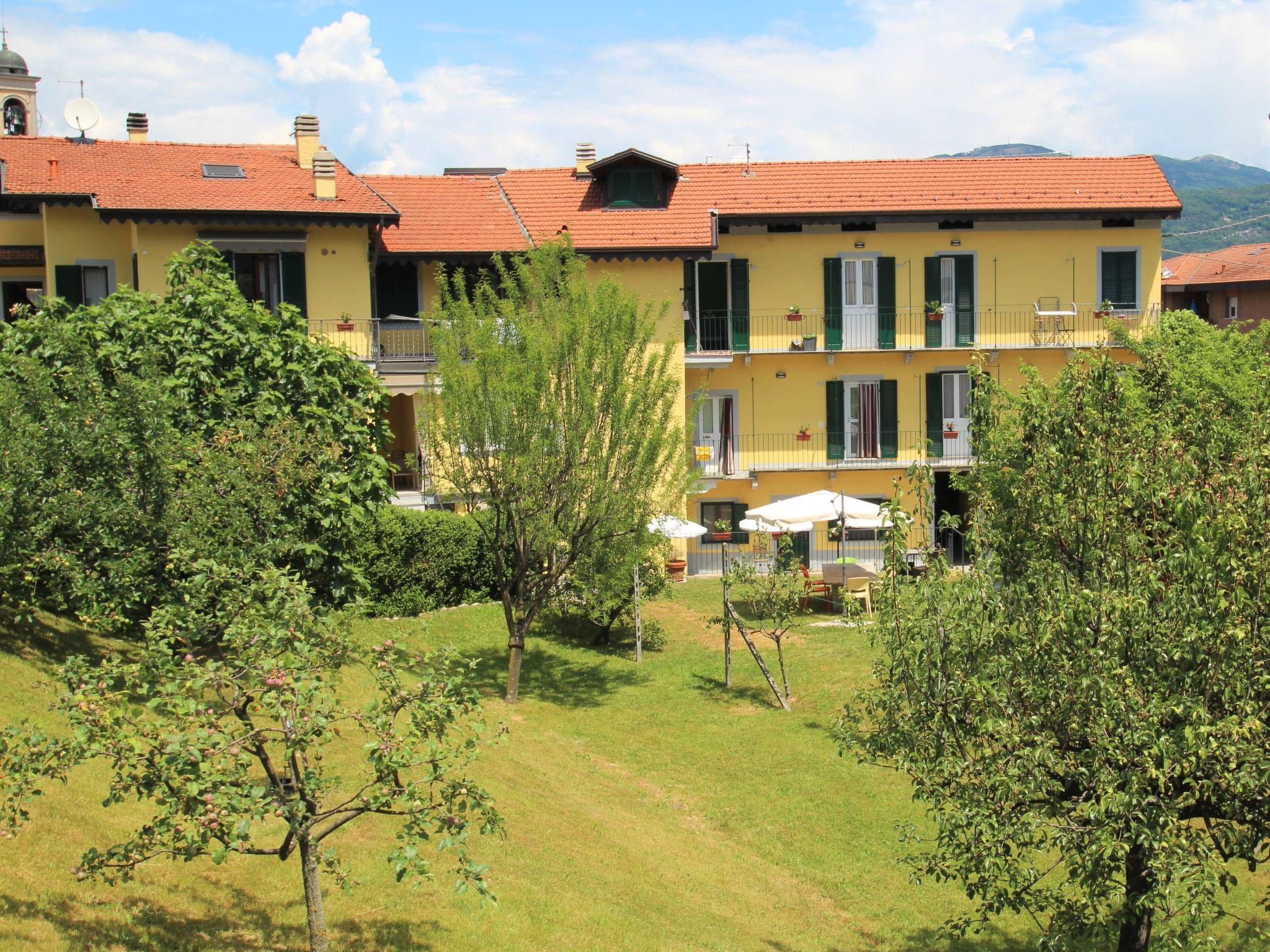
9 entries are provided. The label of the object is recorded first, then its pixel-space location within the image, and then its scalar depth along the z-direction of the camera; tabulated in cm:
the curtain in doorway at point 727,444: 3216
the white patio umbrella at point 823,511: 2606
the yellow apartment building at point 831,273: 3047
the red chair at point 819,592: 2683
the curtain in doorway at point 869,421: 3269
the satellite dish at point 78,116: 2877
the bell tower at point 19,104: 4094
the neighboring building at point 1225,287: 4625
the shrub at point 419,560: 2386
